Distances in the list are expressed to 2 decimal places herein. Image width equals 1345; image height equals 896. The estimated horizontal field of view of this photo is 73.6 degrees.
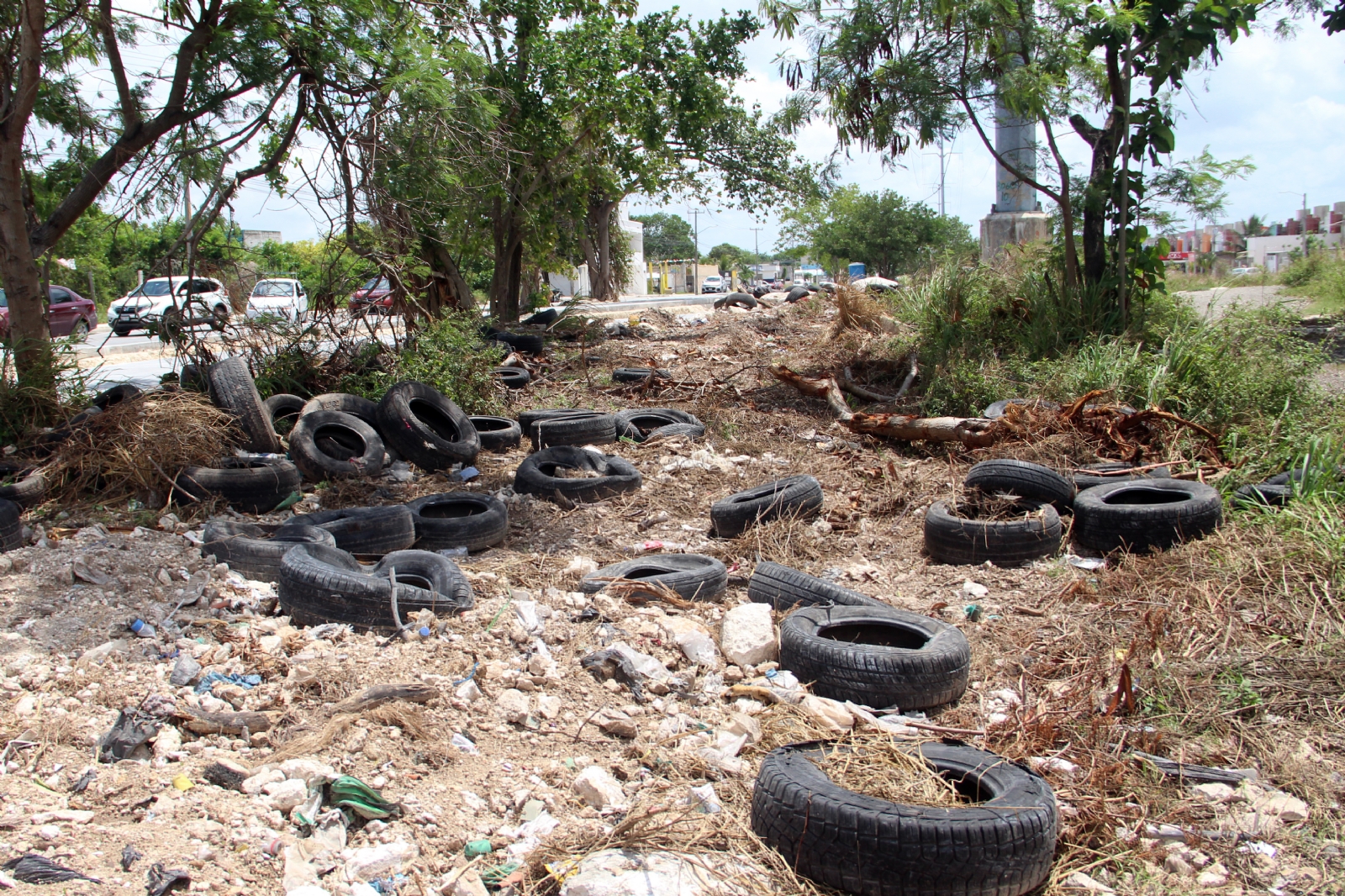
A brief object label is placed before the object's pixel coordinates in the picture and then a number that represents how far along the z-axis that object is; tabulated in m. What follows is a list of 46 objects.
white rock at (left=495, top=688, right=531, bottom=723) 3.61
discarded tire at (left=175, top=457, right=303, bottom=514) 6.78
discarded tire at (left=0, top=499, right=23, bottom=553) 5.65
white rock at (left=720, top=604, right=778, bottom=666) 4.25
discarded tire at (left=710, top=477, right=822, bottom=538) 6.32
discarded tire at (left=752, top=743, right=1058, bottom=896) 2.54
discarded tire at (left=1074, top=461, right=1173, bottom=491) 6.61
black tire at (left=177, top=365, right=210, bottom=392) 8.66
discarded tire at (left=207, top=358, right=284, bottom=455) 7.84
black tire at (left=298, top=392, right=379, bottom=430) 8.65
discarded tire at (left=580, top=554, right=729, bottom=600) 5.09
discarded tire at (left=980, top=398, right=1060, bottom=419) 7.88
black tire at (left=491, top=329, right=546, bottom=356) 13.69
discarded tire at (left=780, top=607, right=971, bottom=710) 3.80
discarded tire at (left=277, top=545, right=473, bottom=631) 4.32
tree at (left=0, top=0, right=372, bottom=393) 8.42
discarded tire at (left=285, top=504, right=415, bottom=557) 5.75
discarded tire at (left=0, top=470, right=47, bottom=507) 6.40
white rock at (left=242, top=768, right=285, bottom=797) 2.96
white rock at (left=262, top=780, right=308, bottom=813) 2.88
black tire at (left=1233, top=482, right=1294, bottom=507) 5.67
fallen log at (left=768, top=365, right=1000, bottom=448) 7.86
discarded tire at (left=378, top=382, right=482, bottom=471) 8.32
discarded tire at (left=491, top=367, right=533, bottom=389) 11.65
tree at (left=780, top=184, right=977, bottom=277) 45.78
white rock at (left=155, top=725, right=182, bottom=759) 3.19
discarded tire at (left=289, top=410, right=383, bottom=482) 7.68
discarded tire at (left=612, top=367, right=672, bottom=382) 12.20
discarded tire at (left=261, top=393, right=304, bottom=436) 8.87
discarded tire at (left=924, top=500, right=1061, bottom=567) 5.68
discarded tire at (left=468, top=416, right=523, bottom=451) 9.18
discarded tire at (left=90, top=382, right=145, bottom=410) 7.83
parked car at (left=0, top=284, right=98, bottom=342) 20.20
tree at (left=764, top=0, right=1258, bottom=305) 9.43
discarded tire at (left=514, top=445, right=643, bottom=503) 7.25
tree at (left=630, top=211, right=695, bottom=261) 104.31
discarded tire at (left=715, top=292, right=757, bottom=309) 24.37
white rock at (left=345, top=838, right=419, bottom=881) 2.61
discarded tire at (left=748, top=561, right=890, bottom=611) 4.75
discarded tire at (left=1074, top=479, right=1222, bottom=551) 5.44
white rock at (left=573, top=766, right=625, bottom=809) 3.06
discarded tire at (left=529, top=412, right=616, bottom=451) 8.88
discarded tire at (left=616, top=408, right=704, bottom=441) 9.29
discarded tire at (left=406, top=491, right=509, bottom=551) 6.13
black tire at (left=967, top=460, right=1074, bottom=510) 6.15
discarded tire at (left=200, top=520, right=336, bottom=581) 5.21
